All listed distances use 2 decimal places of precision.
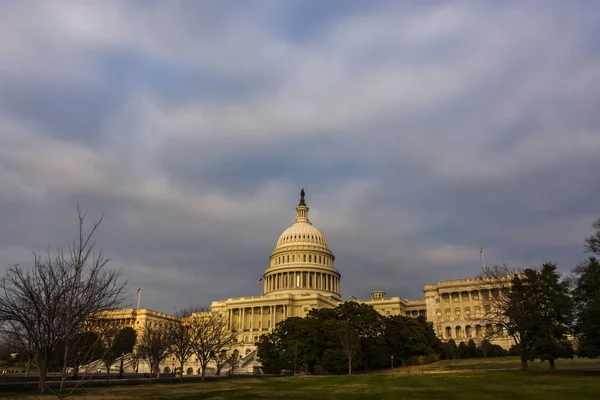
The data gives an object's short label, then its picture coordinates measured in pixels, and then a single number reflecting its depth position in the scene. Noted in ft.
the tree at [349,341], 225.56
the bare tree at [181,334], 193.77
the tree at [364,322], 261.03
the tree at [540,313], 165.99
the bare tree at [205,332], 199.33
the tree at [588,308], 142.51
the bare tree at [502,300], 196.26
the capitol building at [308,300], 380.78
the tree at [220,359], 214.40
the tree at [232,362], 220.06
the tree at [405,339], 264.72
